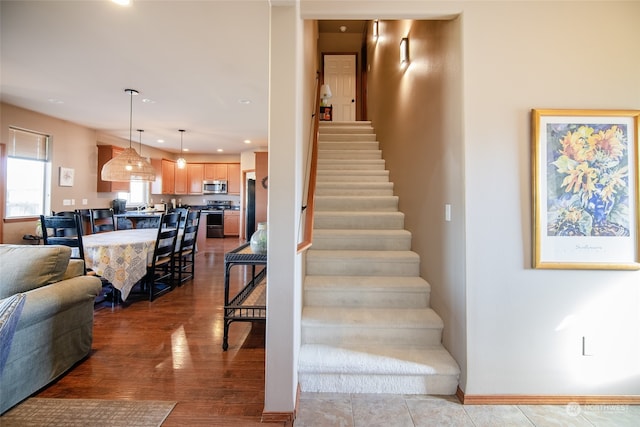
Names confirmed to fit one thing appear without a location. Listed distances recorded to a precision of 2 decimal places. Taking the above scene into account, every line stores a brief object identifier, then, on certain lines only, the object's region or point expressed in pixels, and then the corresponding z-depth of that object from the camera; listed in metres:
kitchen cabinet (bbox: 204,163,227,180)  9.16
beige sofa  1.77
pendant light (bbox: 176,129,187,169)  7.08
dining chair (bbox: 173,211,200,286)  4.18
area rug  1.64
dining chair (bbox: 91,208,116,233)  4.22
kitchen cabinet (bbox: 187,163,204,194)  9.12
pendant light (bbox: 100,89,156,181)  4.11
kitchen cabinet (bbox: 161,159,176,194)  8.37
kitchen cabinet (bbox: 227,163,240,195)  9.20
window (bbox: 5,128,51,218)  4.47
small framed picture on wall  5.26
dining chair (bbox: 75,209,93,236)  4.55
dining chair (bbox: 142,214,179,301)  3.55
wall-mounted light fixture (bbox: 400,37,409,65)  2.99
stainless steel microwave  9.09
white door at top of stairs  6.95
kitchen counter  4.86
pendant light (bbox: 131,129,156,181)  4.25
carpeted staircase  1.95
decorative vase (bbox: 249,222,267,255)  2.47
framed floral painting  1.81
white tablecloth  3.16
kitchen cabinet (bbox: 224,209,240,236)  9.10
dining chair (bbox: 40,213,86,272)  2.99
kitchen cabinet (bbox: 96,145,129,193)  6.05
